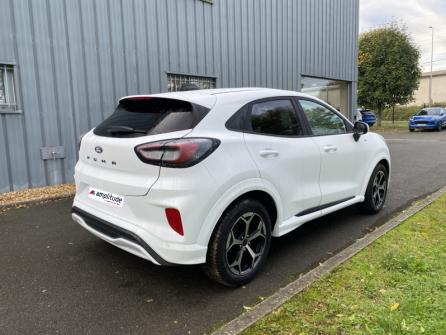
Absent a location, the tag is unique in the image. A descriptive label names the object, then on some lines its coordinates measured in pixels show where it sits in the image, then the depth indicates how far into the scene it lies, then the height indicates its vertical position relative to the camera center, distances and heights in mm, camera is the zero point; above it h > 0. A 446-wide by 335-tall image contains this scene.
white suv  2719 -442
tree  24109 +3138
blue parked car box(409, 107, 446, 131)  22925 -348
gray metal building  6434 +1412
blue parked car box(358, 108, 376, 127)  24328 +15
